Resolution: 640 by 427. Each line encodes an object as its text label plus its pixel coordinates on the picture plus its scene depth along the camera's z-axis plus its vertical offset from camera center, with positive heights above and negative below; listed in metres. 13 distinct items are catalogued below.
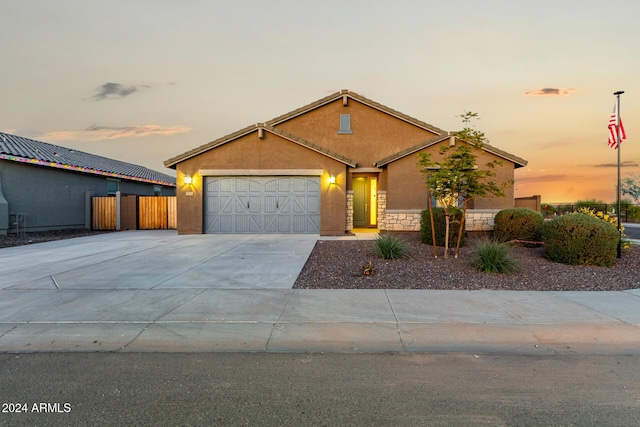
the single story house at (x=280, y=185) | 15.65 +1.00
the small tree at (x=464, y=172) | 9.01 +0.97
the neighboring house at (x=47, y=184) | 15.93 +1.20
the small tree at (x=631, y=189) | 34.28 +2.02
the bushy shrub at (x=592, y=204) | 26.08 +0.33
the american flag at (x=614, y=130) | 9.98 +2.38
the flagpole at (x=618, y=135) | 9.40 +2.16
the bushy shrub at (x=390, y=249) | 9.30 -1.17
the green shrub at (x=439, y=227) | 11.58 -0.74
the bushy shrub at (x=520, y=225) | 11.62 -0.62
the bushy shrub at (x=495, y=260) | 7.77 -1.25
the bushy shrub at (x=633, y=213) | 25.64 -0.35
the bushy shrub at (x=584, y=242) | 8.52 -0.86
